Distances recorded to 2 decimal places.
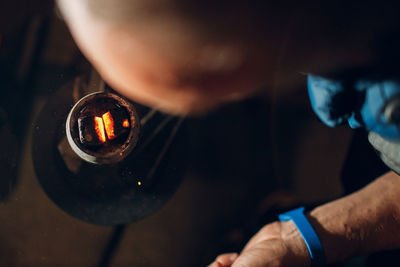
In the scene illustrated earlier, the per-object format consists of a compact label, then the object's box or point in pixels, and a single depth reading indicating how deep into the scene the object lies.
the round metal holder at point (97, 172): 0.61
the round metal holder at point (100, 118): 0.55
